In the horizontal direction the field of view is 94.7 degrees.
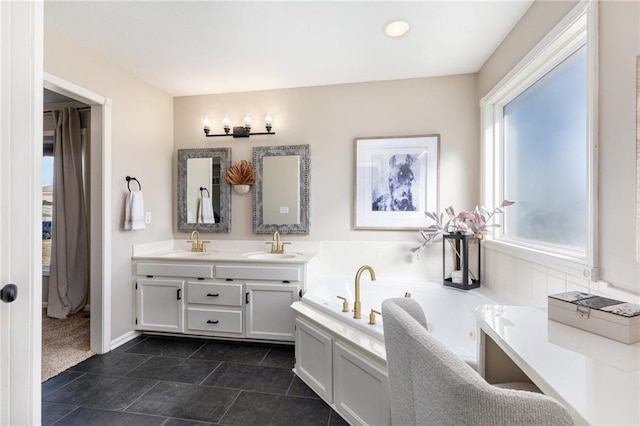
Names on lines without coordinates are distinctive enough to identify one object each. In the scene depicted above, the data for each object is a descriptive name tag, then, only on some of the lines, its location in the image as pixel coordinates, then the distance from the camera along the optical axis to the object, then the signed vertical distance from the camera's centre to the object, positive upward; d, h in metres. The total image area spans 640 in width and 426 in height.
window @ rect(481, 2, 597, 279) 1.38 +0.40
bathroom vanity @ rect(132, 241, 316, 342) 2.61 -0.75
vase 3.18 +0.26
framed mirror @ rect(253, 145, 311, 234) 3.10 +0.24
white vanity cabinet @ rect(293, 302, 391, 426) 1.51 -0.93
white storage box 0.87 -0.33
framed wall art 2.88 +0.31
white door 0.94 +0.02
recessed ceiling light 2.05 +1.32
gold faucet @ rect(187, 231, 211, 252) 3.23 -0.35
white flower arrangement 2.42 -0.10
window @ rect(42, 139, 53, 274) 3.58 +0.12
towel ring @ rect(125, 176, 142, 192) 2.77 +0.31
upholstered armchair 0.59 -0.40
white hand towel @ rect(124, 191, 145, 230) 2.69 +0.00
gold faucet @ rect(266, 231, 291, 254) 3.06 -0.35
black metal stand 2.43 -0.39
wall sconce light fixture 3.12 +0.91
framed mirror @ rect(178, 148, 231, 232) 3.27 +0.24
